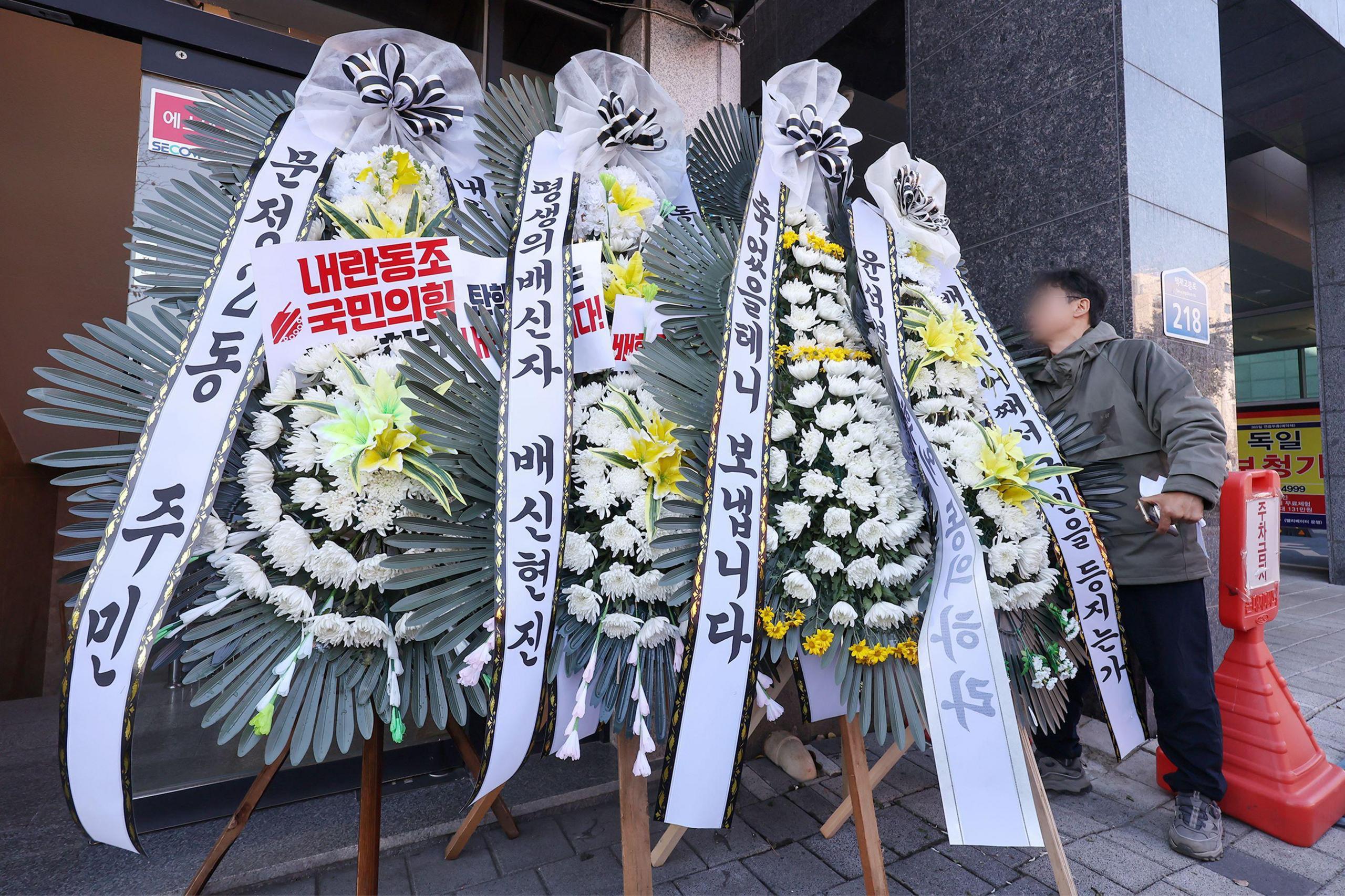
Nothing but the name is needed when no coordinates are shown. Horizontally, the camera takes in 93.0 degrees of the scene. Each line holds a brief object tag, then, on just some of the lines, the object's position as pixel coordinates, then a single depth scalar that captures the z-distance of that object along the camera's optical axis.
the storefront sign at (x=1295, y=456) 7.95
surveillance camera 2.98
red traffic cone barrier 2.10
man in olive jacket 2.04
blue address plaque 2.86
